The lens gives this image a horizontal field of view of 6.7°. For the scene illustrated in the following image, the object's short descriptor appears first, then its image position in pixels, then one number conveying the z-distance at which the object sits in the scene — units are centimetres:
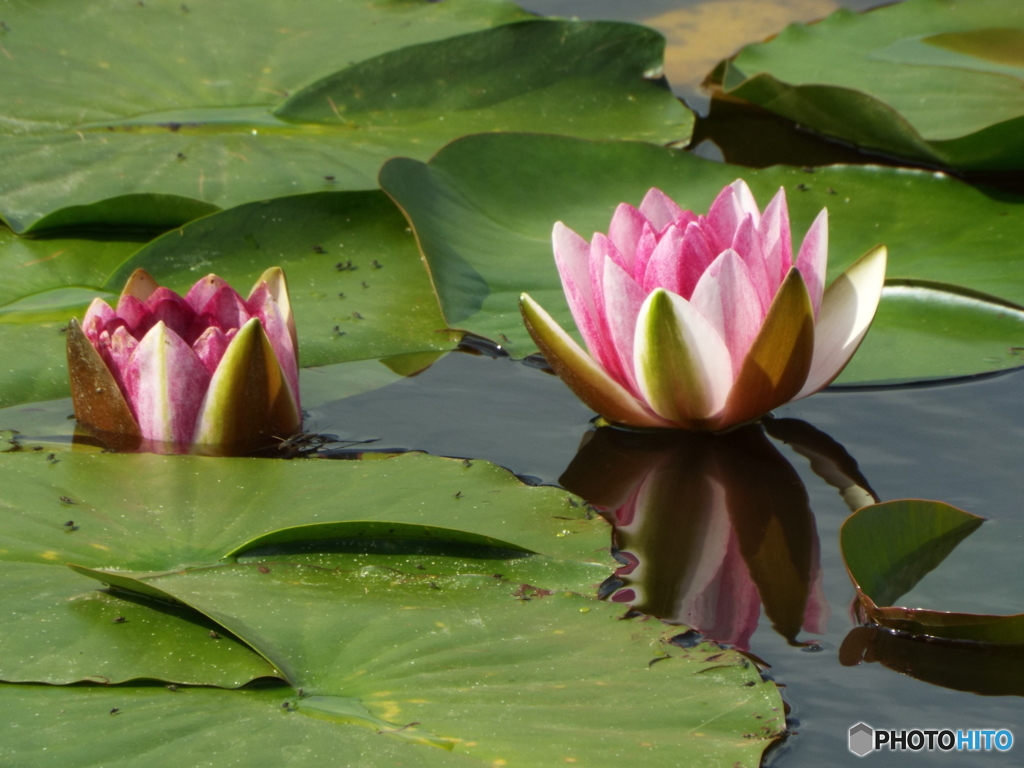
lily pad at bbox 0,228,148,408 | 305
